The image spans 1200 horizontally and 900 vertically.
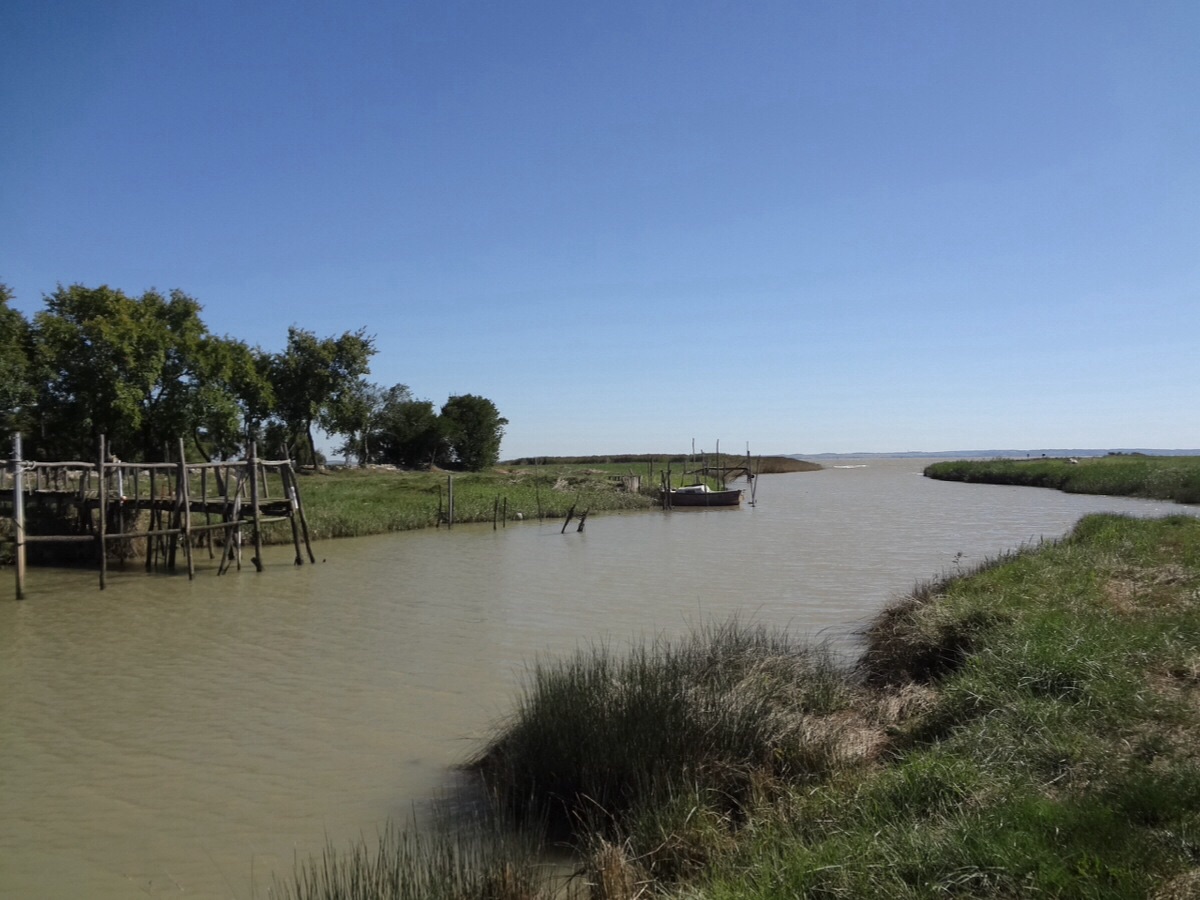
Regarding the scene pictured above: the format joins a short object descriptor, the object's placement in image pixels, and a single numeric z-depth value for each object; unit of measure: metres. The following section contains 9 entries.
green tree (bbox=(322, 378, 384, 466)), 49.59
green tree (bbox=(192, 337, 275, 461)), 34.31
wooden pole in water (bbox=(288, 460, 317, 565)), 22.16
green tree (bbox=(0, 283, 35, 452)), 28.28
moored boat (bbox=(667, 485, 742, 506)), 46.41
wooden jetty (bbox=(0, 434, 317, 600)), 20.22
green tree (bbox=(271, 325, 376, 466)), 48.06
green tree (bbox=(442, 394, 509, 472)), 64.44
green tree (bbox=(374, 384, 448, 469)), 63.09
